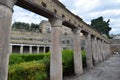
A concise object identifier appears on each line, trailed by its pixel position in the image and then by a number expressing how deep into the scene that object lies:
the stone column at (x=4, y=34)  1.87
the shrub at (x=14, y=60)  5.40
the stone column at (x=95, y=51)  8.24
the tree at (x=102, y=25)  30.96
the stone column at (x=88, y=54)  6.64
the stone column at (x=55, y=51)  3.51
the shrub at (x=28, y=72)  2.96
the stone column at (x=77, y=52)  5.08
